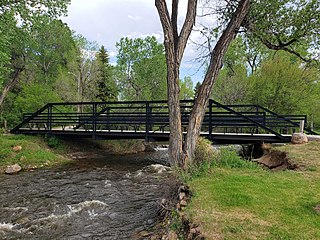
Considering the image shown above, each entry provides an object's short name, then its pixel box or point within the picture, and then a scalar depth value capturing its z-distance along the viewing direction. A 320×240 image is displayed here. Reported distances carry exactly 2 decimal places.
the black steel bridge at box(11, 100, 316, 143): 12.20
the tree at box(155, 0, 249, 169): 6.90
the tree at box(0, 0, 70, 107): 13.70
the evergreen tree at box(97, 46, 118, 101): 30.16
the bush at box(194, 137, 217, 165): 7.24
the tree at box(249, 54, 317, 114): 20.78
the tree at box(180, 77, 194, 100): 48.75
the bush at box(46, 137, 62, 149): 16.47
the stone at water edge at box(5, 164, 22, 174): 11.72
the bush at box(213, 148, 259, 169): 7.40
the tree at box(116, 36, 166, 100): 33.97
